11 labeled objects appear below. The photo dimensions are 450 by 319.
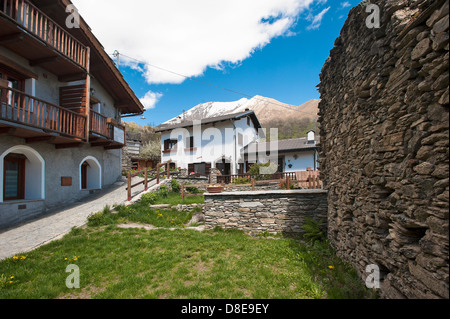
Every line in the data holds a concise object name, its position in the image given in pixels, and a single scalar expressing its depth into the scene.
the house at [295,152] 18.25
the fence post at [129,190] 9.61
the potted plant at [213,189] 7.73
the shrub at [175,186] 13.42
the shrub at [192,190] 13.57
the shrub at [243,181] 13.40
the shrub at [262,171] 13.92
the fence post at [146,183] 11.09
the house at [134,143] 24.08
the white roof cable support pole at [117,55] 14.87
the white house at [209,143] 19.03
